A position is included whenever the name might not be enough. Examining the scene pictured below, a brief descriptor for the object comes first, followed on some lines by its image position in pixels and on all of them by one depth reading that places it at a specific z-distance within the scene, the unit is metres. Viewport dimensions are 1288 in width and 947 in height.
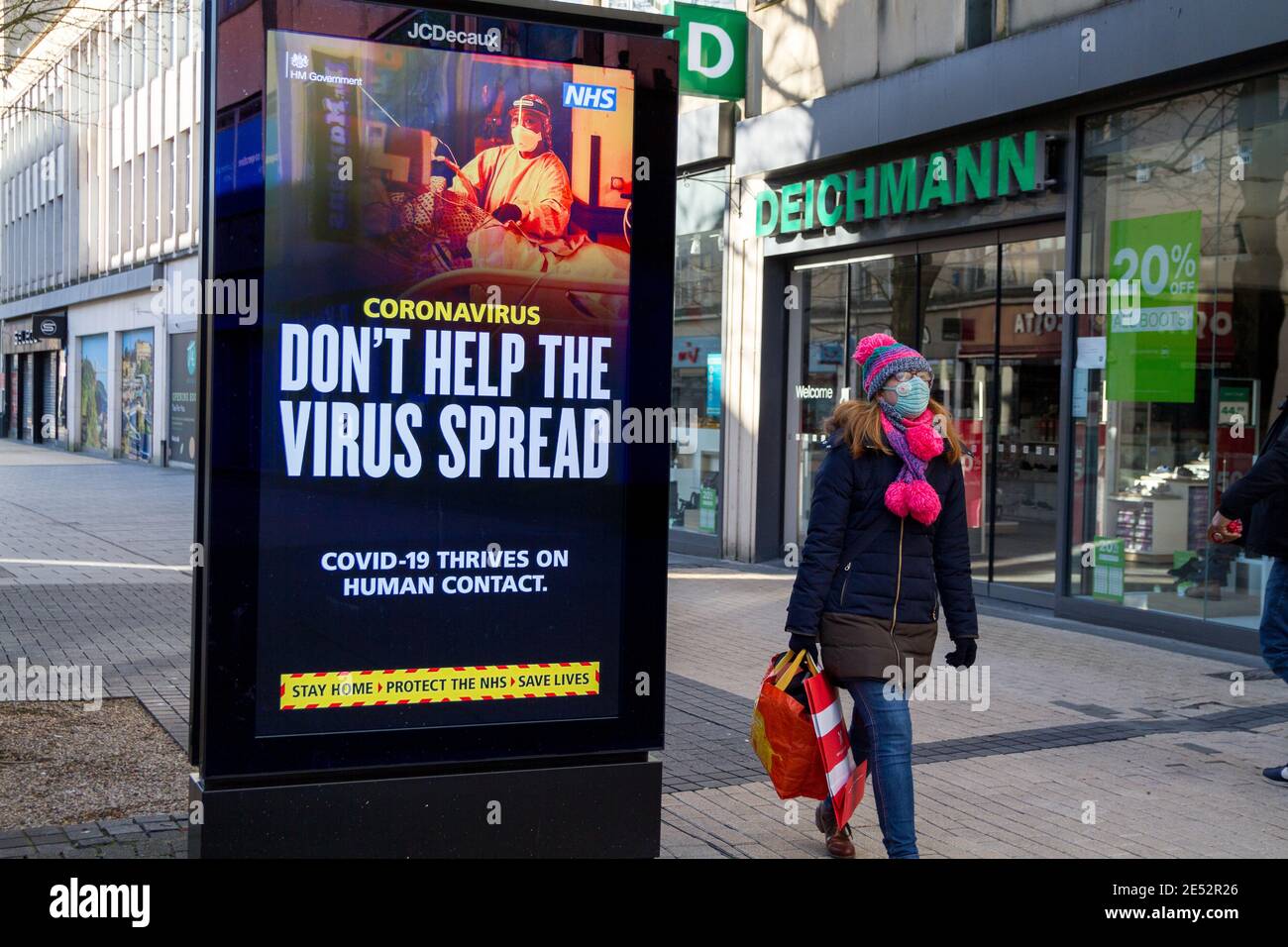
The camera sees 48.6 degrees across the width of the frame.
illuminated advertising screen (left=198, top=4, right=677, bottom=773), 4.16
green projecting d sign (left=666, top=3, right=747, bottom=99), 15.07
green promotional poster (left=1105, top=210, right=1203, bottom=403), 10.53
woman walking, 4.86
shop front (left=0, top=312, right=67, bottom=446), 47.28
